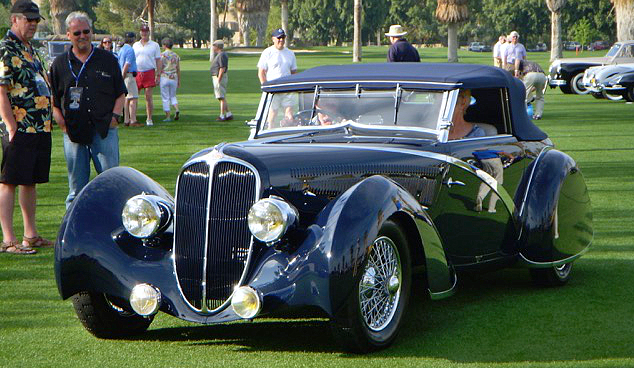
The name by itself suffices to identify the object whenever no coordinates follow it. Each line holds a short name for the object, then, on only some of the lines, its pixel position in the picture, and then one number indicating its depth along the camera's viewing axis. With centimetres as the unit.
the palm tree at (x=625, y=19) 3916
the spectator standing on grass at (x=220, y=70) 2120
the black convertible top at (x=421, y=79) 671
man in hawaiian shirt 818
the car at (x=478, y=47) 10625
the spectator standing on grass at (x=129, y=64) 1897
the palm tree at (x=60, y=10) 5247
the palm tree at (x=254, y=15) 8475
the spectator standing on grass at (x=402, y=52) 1341
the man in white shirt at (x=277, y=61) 1633
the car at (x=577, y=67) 3186
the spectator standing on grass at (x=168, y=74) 2102
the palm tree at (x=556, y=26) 5509
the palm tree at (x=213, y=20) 5956
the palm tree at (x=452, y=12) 5256
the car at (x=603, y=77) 2916
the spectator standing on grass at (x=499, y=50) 2730
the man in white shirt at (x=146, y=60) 1994
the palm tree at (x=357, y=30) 6150
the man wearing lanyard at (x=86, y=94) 859
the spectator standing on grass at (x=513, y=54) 2364
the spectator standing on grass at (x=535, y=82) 2134
